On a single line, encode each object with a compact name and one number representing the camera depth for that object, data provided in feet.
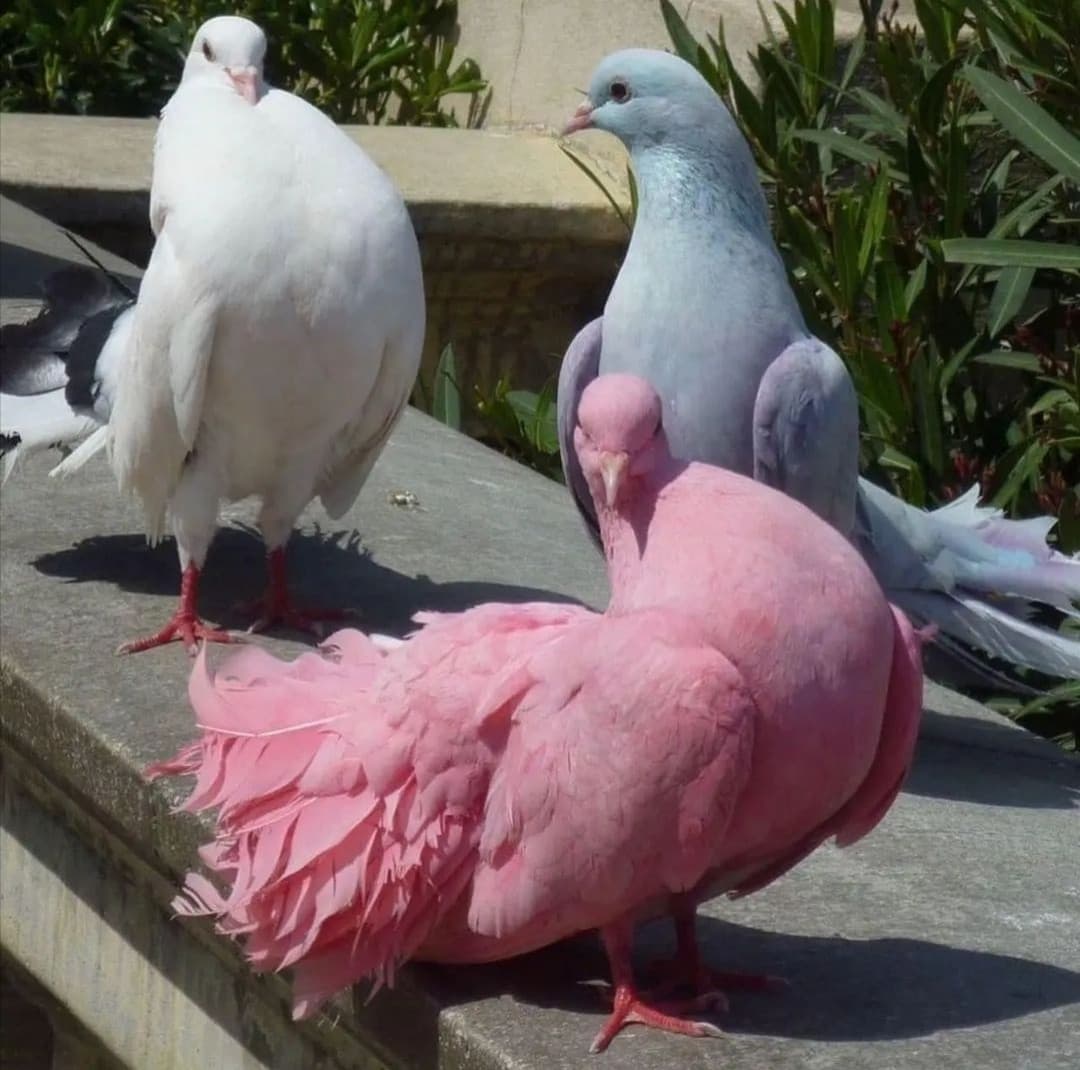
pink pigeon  6.98
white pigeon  11.23
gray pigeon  10.74
